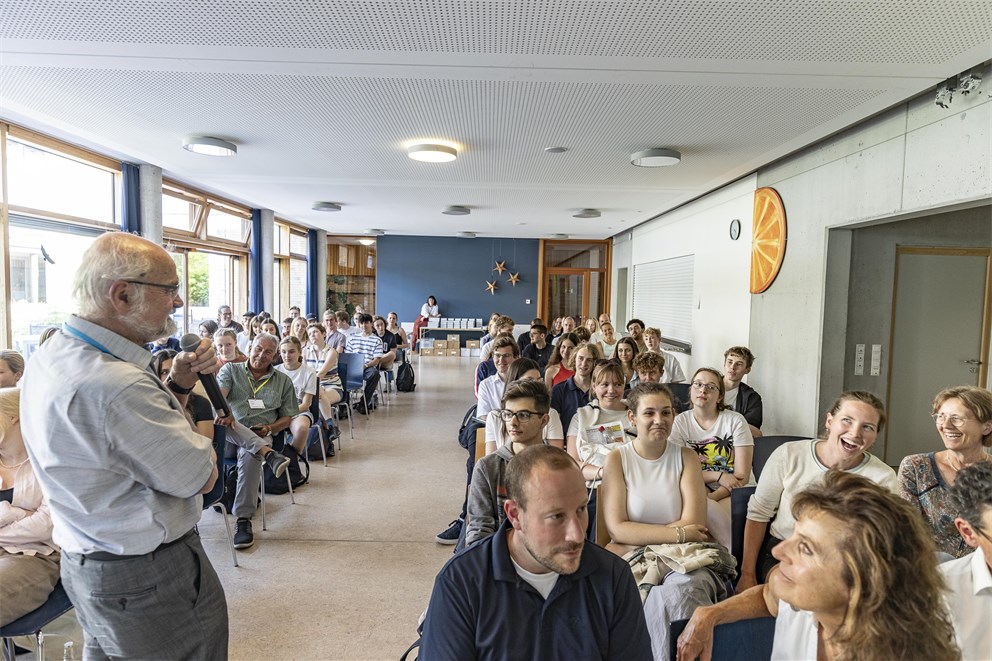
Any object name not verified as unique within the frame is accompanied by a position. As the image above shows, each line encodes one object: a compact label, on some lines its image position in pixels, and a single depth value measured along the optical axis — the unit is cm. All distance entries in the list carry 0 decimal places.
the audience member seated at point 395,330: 1032
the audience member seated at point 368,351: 819
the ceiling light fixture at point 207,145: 542
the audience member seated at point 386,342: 907
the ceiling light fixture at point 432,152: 557
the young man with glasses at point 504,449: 246
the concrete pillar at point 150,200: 691
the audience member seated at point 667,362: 580
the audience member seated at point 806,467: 242
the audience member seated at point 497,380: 447
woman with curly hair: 120
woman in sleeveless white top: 245
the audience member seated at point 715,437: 344
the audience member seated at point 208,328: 670
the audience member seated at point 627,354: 570
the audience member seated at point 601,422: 355
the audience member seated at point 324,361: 637
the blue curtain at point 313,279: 1450
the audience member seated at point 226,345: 494
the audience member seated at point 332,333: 843
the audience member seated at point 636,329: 772
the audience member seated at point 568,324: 982
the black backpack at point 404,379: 1020
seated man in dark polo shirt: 145
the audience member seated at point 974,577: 155
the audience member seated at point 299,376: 505
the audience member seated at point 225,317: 774
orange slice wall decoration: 600
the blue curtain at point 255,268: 1077
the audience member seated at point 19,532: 208
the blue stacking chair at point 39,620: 204
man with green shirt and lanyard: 417
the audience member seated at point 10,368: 340
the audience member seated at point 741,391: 455
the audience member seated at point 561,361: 568
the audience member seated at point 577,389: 444
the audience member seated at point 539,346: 722
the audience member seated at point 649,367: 462
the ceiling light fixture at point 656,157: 557
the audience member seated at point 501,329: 640
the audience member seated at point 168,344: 609
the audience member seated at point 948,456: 243
